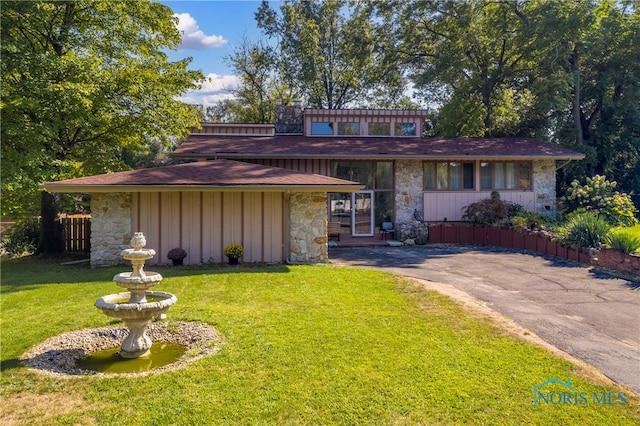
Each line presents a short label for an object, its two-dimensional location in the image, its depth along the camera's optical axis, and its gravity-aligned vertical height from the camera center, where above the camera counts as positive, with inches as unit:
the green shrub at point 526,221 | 569.6 -8.0
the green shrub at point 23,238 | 571.2 -25.7
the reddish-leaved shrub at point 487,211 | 627.2 +7.0
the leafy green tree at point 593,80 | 762.2 +264.3
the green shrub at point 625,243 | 382.3 -26.7
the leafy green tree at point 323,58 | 1114.7 +435.2
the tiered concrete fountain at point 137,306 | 199.8 -42.2
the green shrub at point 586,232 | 441.4 -19.0
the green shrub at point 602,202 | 593.3 +19.3
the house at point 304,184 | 434.6 +39.8
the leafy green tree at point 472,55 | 876.0 +349.3
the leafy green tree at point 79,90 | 445.4 +153.1
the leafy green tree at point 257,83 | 1169.4 +387.5
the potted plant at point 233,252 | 432.2 -35.8
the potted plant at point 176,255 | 433.1 -38.3
